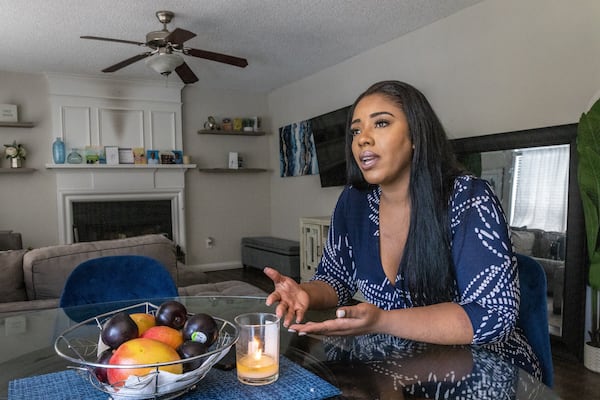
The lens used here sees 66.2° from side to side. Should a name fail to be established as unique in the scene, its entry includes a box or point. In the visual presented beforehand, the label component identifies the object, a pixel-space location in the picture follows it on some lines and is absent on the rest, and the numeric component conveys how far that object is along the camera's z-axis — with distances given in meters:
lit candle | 0.88
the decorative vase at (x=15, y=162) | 5.06
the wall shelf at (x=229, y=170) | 6.12
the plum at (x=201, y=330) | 0.81
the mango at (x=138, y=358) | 0.71
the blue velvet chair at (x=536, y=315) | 1.17
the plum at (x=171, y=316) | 0.88
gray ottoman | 5.26
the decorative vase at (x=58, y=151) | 5.24
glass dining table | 0.87
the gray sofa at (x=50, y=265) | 2.10
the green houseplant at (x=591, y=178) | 2.37
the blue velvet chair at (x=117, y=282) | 1.69
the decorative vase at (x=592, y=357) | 2.55
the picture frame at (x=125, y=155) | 5.64
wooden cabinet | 4.61
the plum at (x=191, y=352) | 0.76
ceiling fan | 3.38
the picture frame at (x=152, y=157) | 5.75
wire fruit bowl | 0.71
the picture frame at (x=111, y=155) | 5.52
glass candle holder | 0.88
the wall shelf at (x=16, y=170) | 4.98
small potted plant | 5.05
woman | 1.02
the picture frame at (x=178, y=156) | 5.91
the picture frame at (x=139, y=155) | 5.69
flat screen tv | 4.77
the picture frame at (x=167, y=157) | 5.82
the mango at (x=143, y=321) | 0.86
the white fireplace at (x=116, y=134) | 5.35
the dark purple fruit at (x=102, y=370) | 0.73
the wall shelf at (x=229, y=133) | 6.05
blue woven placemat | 0.83
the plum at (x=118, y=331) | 0.77
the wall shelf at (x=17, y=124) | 5.03
